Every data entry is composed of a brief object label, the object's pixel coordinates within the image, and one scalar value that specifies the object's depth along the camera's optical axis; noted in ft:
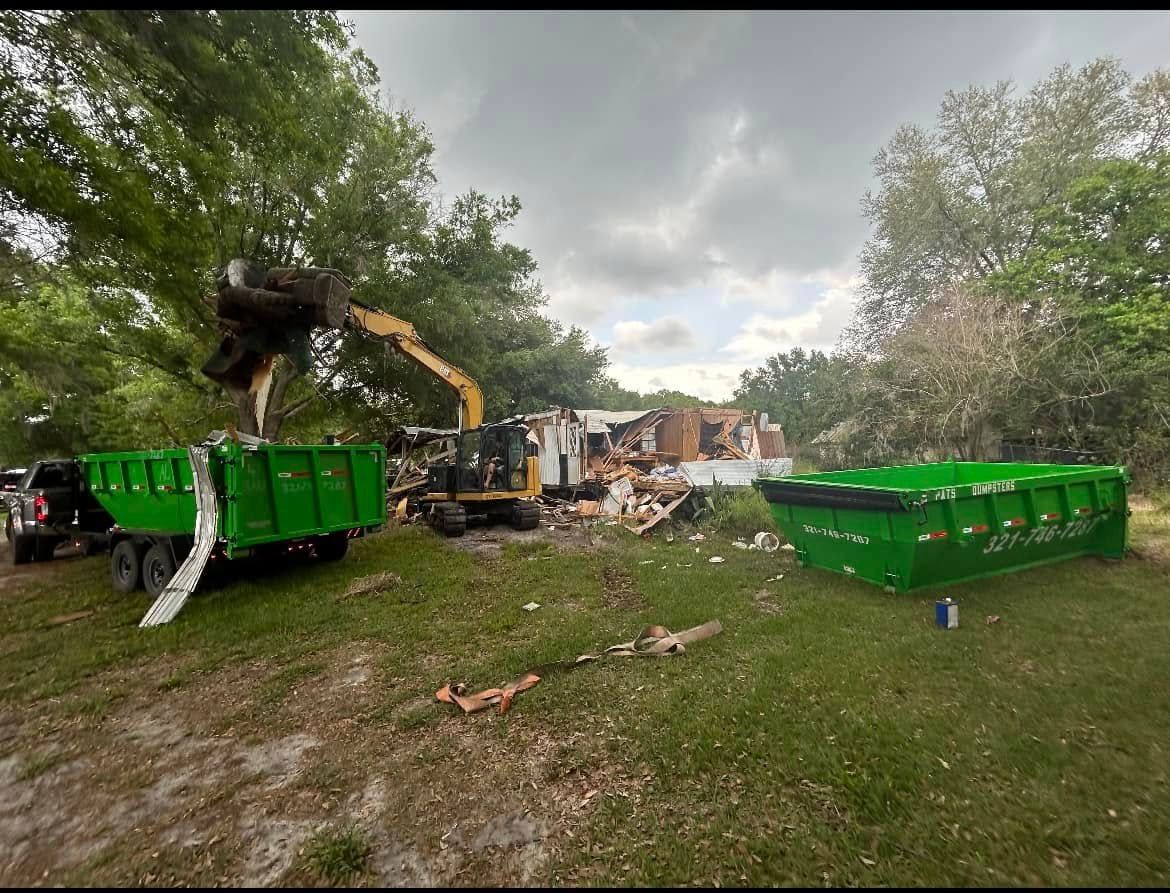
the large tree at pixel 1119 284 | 39.37
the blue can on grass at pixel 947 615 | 13.97
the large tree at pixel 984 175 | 53.52
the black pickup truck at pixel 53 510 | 27.27
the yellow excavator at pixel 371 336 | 16.60
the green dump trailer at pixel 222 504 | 17.67
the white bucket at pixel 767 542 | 24.91
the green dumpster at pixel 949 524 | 15.12
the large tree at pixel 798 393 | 66.54
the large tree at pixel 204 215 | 18.88
